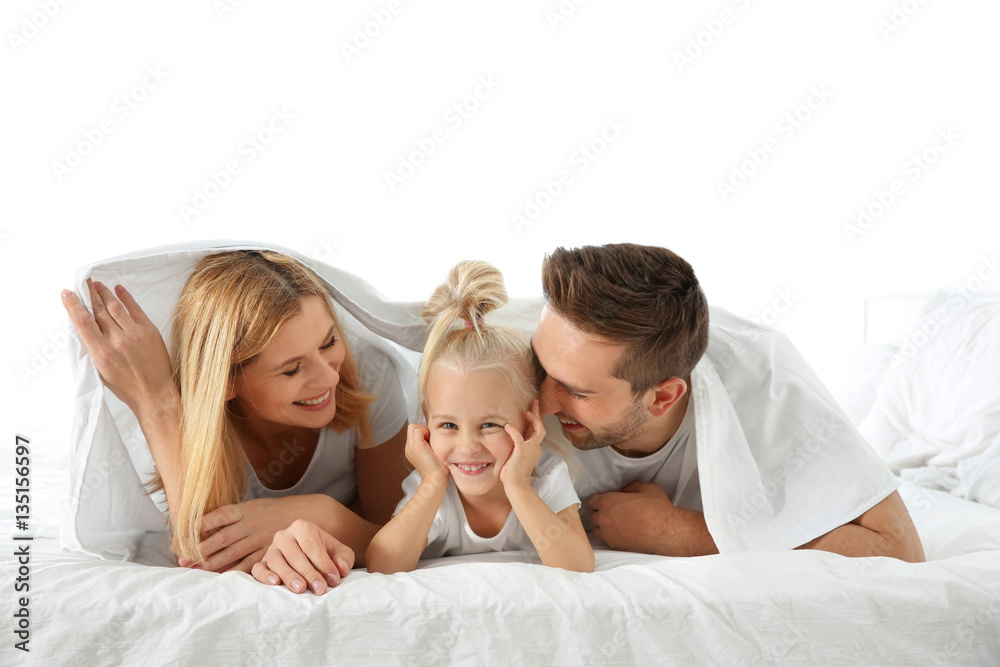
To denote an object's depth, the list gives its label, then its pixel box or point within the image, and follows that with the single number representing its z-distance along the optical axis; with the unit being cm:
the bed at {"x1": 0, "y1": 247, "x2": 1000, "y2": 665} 97
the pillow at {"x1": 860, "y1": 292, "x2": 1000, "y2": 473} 181
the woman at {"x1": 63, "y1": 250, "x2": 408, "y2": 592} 123
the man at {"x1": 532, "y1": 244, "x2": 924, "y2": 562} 129
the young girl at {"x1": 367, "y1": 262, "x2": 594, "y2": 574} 124
